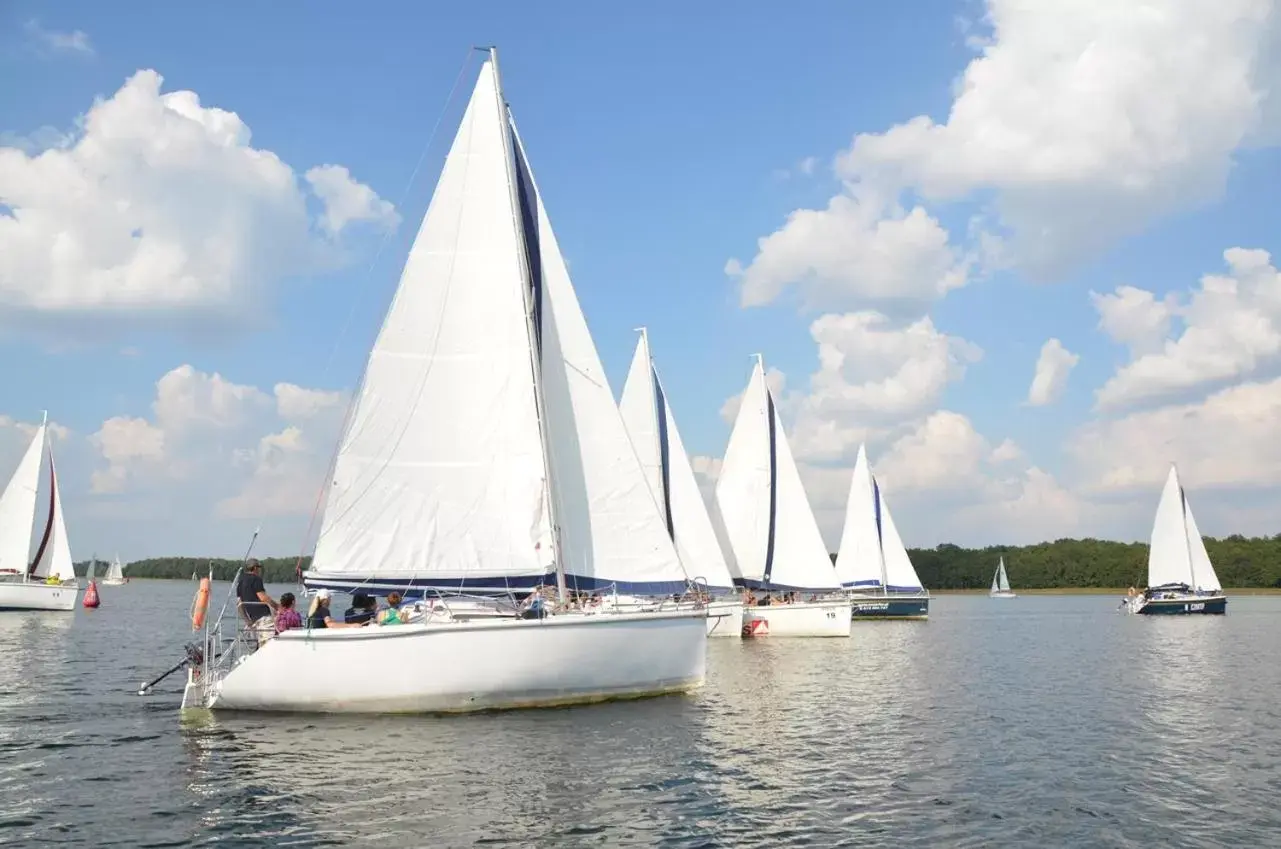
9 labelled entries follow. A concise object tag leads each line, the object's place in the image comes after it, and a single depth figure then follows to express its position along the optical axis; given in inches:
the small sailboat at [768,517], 1952.5
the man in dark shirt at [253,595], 827.4
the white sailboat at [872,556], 2615.7
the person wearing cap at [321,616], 788.0
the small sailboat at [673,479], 1656.0
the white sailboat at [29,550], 2377.0
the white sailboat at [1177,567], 3070.9
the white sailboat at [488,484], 850.1
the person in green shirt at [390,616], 796.0
